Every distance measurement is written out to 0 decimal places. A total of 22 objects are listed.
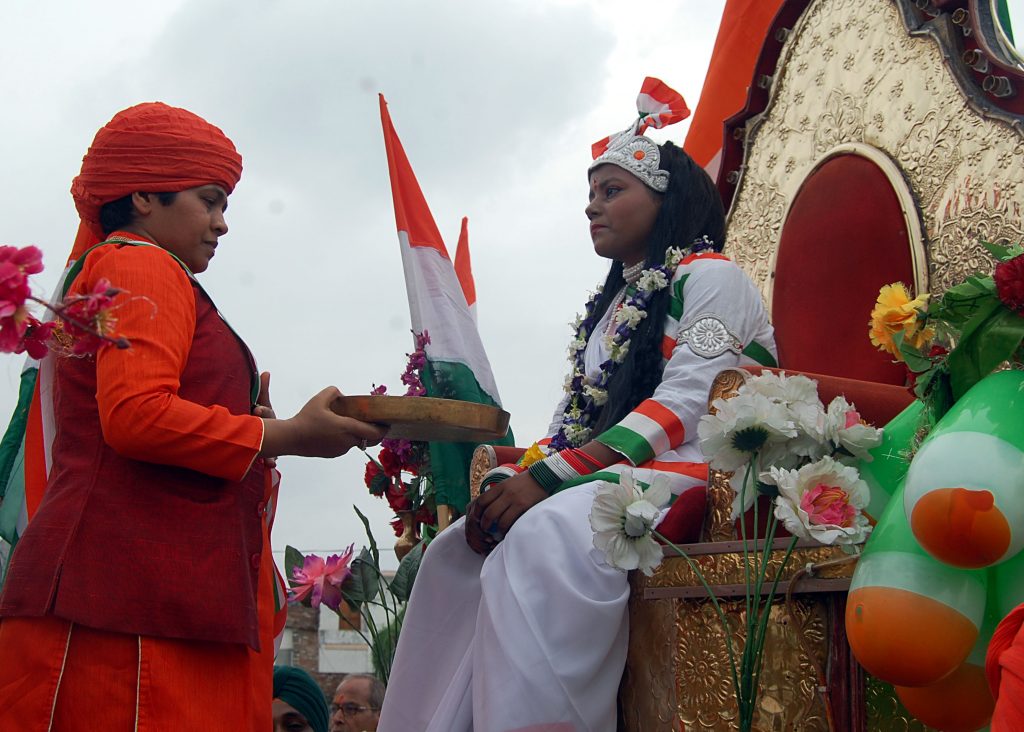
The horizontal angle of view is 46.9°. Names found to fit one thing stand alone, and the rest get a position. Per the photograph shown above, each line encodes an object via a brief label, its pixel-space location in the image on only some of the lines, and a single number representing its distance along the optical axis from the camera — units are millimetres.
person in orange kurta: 2184
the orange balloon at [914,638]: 1935
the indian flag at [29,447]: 2502
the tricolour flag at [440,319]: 4434
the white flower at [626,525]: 2402
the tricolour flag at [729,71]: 5422
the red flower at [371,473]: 4645
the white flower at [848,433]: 2340
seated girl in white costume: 2768
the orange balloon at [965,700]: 2039
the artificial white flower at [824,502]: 2152
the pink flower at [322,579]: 4301
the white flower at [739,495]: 2456
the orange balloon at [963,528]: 1861
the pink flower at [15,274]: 1631
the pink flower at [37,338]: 1964
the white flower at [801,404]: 2324
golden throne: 2553
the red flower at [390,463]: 4555
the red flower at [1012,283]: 1984
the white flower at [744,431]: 2311
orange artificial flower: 2336
